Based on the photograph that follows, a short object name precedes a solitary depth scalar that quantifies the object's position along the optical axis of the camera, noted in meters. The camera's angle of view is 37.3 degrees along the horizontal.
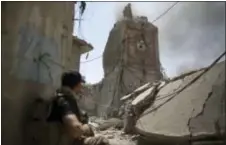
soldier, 2.76
